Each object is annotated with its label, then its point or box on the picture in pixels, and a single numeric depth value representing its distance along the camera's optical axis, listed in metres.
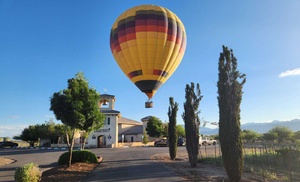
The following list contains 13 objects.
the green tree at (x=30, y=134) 65.12
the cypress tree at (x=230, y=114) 14.97
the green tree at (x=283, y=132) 50.33
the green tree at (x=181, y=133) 77.60
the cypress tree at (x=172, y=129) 29.47
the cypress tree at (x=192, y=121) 23.68
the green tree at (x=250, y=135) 61.75
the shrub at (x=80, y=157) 21.76
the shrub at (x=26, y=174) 10.97
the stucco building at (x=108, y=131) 58.66
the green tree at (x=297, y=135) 48.25
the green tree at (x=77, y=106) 19.45
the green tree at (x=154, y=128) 71.62
